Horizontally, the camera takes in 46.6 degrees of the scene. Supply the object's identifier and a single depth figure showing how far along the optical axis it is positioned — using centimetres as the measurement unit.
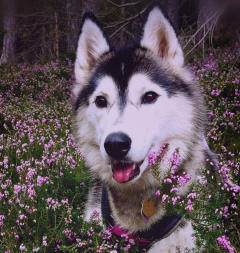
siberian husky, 216
